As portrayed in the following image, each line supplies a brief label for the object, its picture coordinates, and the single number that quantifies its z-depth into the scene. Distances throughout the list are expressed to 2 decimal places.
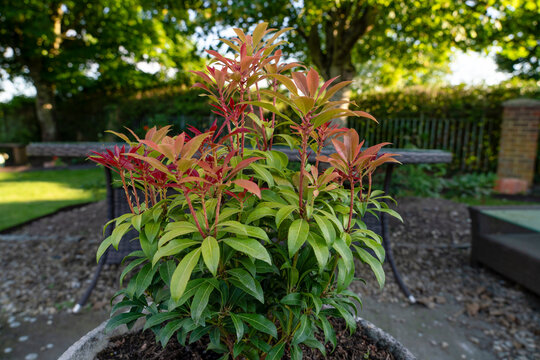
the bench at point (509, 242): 2.54
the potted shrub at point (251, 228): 0.80
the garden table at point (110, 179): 2.14
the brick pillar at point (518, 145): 6.71
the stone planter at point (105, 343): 1.06
